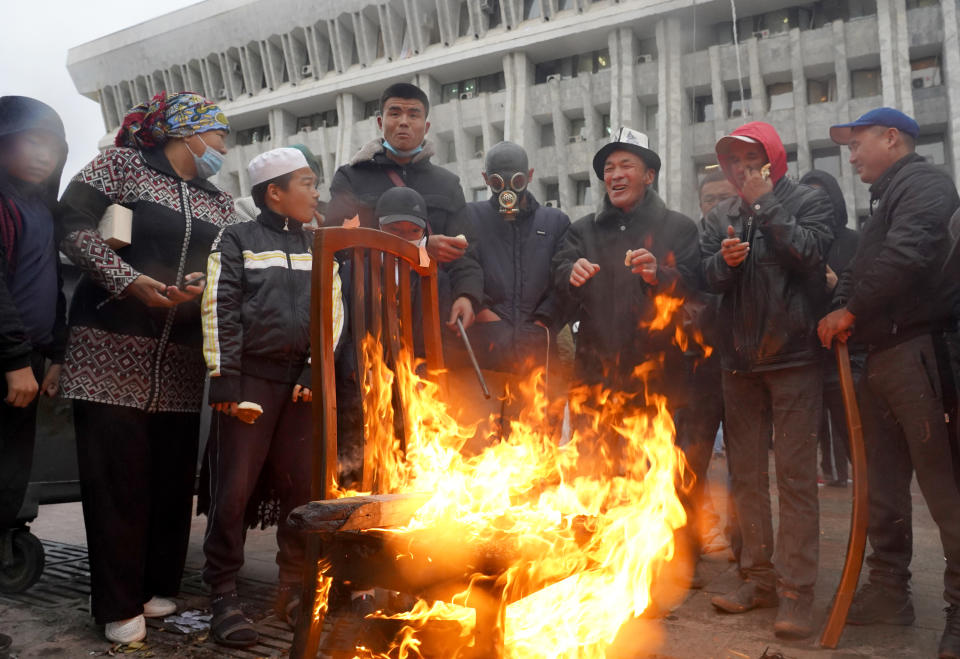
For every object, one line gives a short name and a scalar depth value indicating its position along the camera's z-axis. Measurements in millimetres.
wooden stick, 3004
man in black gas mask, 4043
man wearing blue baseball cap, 3135
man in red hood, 3305
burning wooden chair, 1836
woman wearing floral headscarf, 3162
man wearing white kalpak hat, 3807
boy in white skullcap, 3205
